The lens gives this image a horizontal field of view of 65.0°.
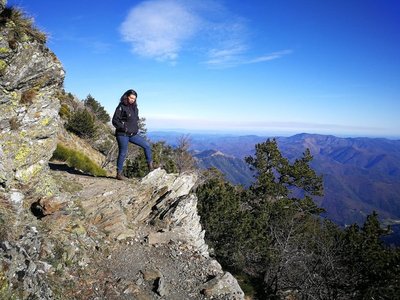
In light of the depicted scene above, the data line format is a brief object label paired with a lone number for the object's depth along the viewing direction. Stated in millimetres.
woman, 10688
